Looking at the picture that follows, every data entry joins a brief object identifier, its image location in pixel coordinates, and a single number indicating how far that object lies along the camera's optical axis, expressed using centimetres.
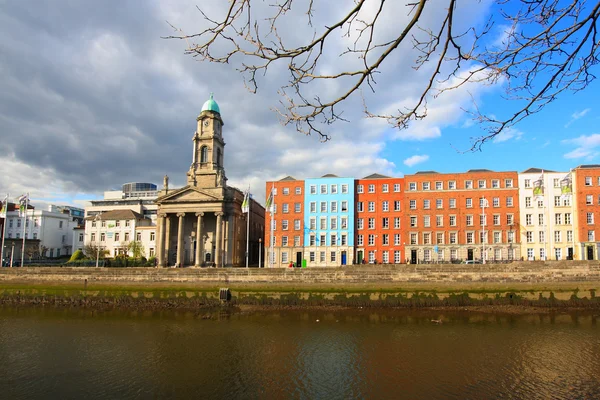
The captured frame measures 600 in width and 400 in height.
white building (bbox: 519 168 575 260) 5391
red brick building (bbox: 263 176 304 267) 6050
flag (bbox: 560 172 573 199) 4378
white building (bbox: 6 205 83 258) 8194
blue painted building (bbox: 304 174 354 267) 5941
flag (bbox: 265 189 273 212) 5553
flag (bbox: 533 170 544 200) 4520
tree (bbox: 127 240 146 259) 7131
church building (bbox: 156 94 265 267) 6456
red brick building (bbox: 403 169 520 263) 5488
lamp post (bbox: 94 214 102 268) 7840
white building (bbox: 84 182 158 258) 7619
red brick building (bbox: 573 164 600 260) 5247
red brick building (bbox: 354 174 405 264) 5803
